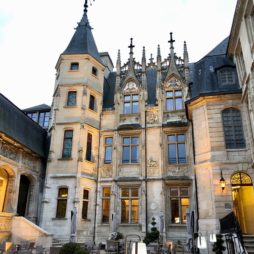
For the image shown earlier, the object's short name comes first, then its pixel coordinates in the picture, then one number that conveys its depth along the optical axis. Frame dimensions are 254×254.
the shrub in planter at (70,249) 11.19
